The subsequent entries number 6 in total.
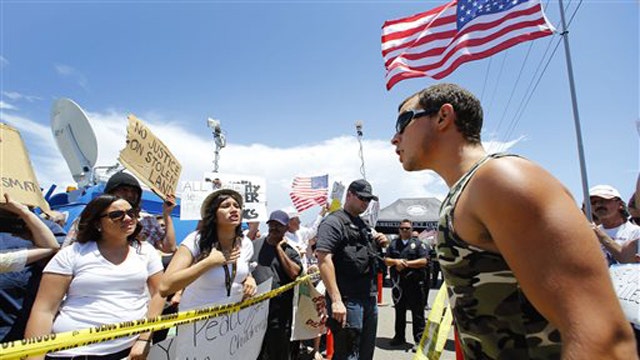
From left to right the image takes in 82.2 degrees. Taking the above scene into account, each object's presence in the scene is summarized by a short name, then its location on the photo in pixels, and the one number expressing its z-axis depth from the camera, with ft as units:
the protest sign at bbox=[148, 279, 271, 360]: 7.51
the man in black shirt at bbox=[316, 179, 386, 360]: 11.35
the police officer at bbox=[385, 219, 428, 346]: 21.12
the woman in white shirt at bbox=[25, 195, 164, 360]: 7.20
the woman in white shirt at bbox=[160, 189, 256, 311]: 8.55
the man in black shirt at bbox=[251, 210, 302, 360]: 12.80
